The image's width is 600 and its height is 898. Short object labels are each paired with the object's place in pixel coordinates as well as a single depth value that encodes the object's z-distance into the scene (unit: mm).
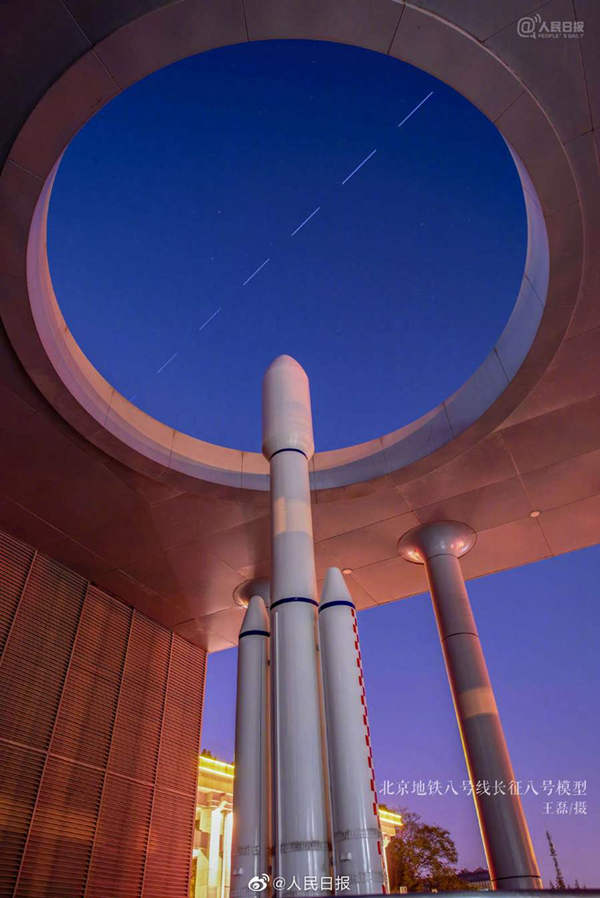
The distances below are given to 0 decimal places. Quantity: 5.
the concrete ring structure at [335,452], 6863
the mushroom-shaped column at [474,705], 10125
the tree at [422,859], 25078
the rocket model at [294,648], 6141
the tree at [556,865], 35788
